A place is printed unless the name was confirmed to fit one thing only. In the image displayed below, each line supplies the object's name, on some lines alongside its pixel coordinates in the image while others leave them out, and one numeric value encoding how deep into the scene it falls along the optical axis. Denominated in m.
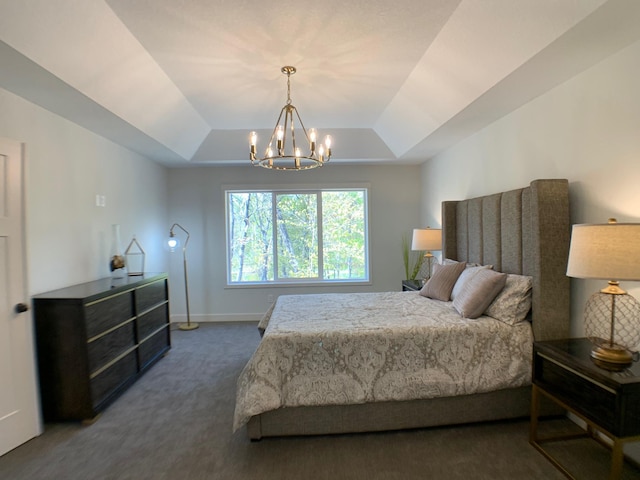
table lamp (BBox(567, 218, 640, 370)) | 1.52
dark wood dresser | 2.36
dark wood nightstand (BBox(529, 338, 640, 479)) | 1.51
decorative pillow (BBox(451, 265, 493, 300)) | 2.80
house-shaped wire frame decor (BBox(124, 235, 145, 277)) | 3.70
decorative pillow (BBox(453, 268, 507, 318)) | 2.44
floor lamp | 4.61
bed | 2.12
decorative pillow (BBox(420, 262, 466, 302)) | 3.06
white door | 2.11
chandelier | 2.31
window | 5.05
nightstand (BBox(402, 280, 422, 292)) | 3.92
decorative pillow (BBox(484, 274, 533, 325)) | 2.32
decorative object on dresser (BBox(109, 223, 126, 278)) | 3.40
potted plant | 4.83
